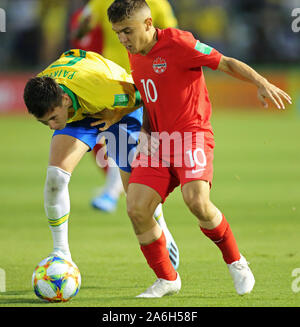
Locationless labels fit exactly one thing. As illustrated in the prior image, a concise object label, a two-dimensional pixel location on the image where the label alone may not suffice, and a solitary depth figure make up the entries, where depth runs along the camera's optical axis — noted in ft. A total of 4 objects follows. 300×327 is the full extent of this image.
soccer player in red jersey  35.35
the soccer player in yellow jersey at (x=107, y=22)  53.36
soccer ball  35.17
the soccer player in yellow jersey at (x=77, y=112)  38.18
